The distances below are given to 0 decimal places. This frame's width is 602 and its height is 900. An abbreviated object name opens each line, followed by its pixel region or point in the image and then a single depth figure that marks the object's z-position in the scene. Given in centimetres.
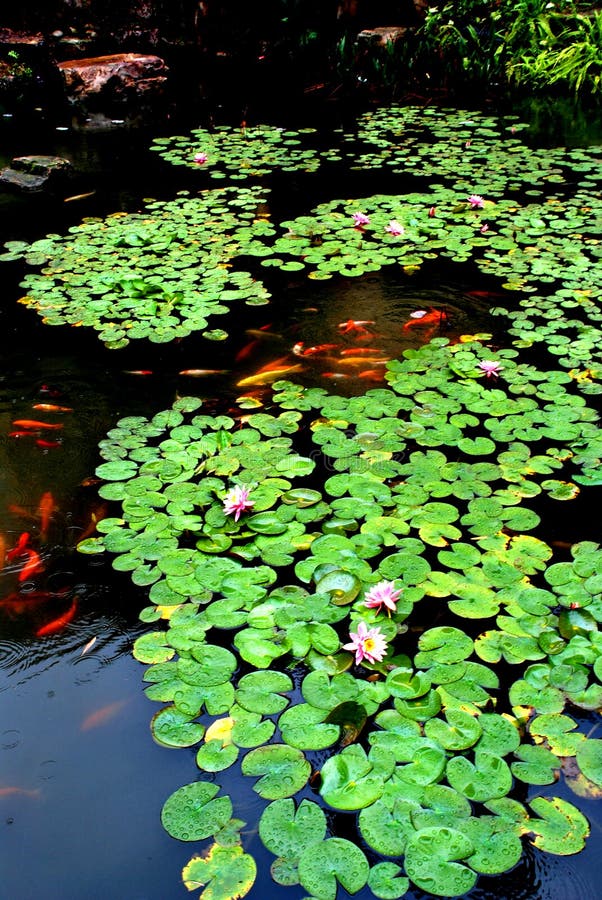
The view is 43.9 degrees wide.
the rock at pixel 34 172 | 521
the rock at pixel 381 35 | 831
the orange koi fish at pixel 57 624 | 201
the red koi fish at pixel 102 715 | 178
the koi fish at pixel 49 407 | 290
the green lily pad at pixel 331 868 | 140
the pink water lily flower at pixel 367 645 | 181
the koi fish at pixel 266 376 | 303
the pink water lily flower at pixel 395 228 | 419
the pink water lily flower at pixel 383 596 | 192
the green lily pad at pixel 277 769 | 157
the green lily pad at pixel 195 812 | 151
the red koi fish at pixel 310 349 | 324
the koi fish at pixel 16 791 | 163
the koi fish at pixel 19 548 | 225
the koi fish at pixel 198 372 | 312
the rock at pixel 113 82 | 743
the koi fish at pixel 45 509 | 235
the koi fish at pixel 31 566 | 218
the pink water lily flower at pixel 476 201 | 454
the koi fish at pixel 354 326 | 340
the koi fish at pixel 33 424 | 279
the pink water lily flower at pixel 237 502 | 224
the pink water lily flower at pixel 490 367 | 292
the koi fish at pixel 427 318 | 345
